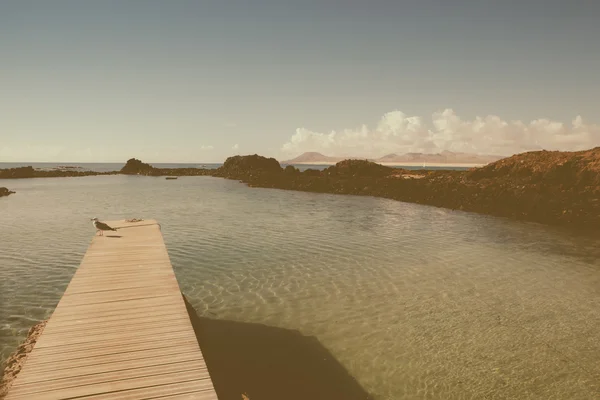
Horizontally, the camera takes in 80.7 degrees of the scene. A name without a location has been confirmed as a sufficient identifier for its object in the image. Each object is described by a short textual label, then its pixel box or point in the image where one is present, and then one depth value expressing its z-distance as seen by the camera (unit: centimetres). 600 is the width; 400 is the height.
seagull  1631
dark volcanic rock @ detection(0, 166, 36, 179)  10502
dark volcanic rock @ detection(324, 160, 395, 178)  7275
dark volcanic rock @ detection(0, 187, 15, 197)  5417
